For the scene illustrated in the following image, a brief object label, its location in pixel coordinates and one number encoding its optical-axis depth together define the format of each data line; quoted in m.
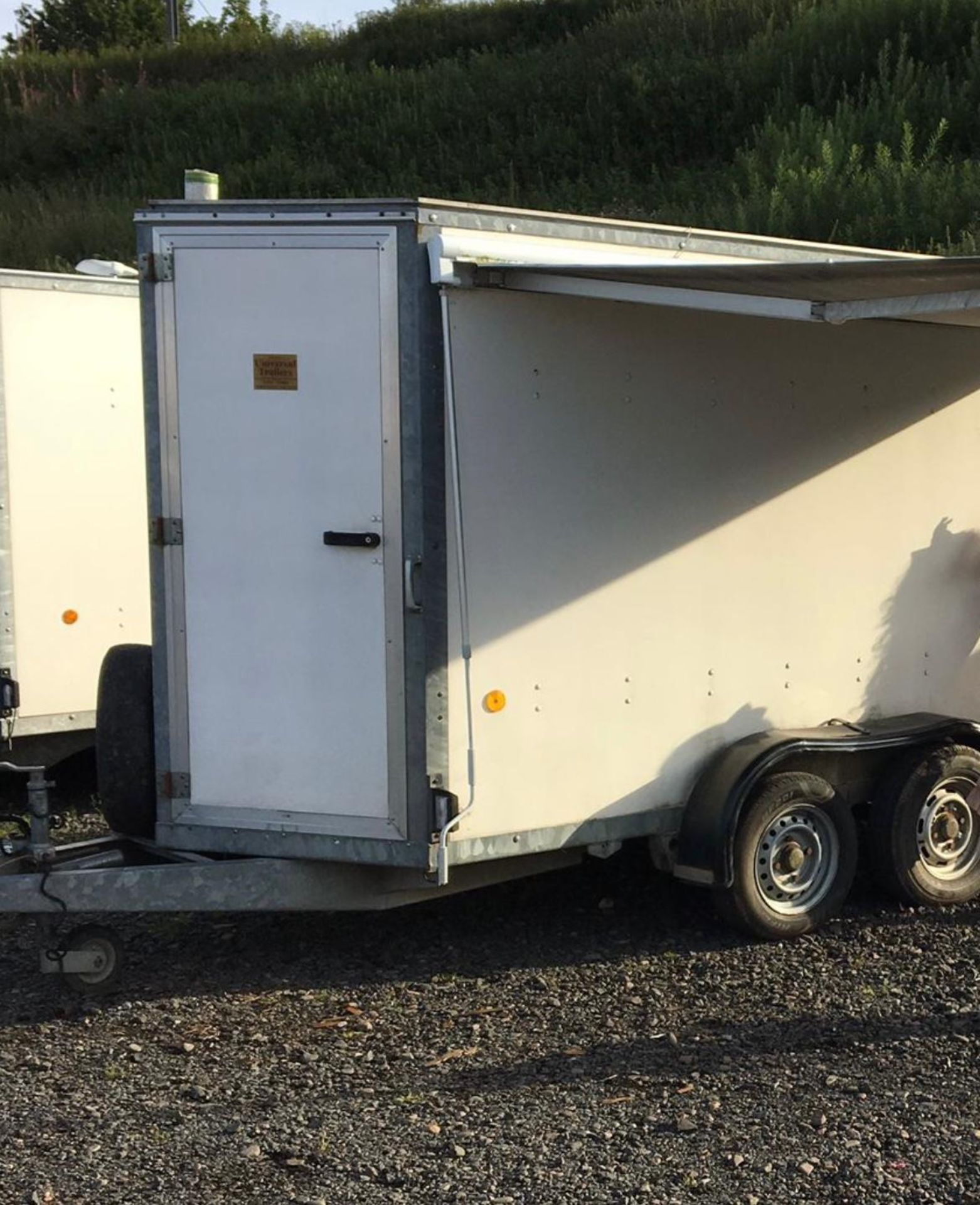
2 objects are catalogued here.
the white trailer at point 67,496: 7.52
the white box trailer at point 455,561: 5.08
